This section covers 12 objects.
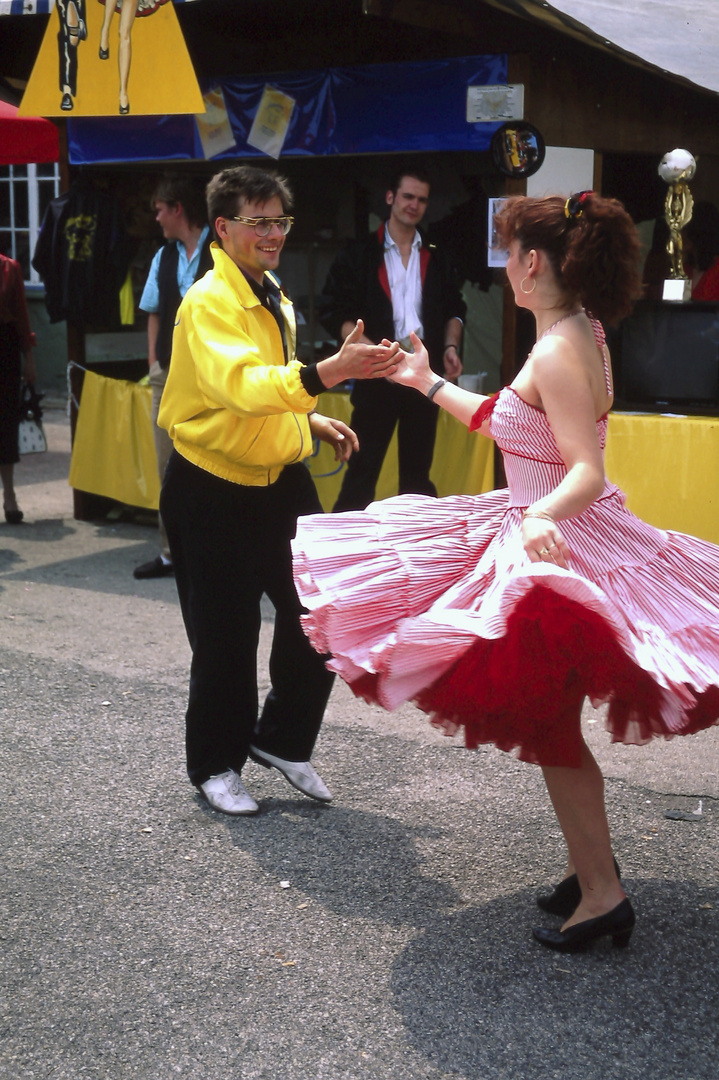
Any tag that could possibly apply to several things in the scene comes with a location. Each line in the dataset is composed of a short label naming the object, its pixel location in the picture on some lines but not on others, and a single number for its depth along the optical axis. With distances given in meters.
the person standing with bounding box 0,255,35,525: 8.46
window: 14.89
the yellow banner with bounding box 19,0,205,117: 6.69
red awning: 8.89
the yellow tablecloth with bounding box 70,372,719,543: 6.34
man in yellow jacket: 3.62
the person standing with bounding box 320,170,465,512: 6.61
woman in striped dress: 2.77
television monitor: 6.57
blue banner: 6.84
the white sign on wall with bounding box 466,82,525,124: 6.64
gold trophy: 6.74
